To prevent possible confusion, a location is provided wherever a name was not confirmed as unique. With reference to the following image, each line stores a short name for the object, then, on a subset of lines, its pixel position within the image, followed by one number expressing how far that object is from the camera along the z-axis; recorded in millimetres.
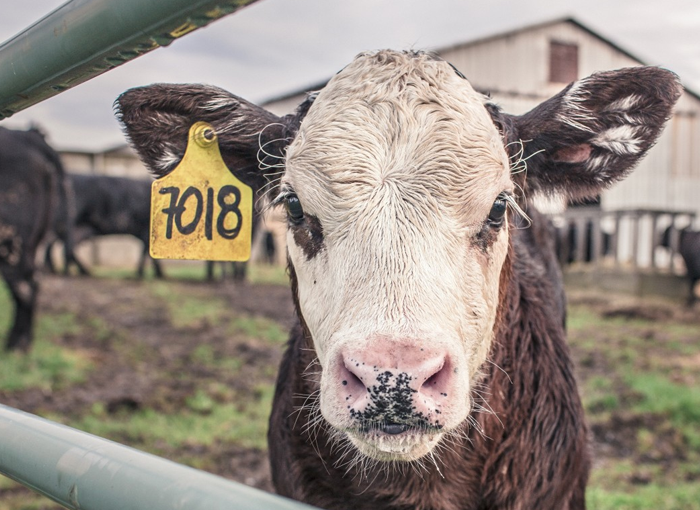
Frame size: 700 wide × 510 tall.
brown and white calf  1389
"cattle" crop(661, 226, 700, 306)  11484
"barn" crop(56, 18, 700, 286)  18859
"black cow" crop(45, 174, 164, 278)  13438
